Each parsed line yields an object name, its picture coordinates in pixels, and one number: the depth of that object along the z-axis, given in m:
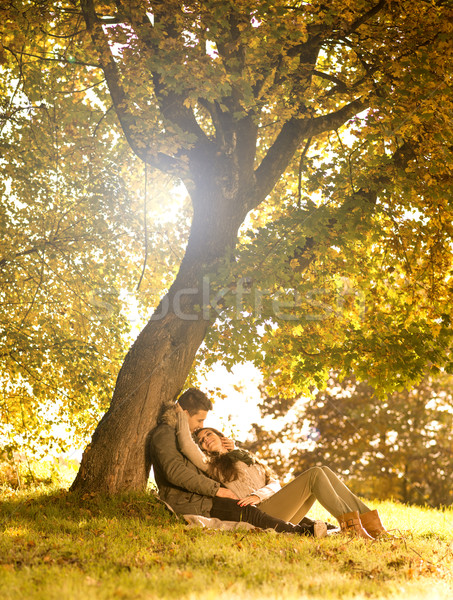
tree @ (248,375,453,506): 19.09
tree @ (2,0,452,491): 7.38
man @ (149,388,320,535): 6.36
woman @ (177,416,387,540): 6.37
